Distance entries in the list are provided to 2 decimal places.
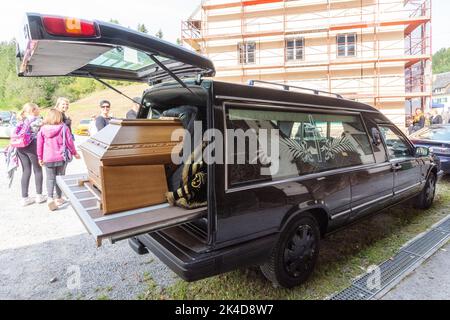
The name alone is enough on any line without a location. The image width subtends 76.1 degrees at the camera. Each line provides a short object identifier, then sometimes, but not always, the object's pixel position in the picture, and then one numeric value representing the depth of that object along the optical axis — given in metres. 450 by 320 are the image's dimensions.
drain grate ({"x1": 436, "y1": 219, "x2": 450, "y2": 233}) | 4.14
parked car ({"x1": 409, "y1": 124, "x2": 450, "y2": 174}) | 6.63
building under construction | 17.83
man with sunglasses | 5.73
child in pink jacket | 4.94
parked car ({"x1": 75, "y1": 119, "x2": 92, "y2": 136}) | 22.74
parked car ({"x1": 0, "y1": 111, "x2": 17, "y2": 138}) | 18.95
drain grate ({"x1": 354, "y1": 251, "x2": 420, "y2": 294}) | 2.84
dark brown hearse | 1.97
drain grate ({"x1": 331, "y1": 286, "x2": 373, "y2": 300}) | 2.66
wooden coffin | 2.05
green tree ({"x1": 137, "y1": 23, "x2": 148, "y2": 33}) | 68.61
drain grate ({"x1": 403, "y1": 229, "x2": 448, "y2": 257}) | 3.51
